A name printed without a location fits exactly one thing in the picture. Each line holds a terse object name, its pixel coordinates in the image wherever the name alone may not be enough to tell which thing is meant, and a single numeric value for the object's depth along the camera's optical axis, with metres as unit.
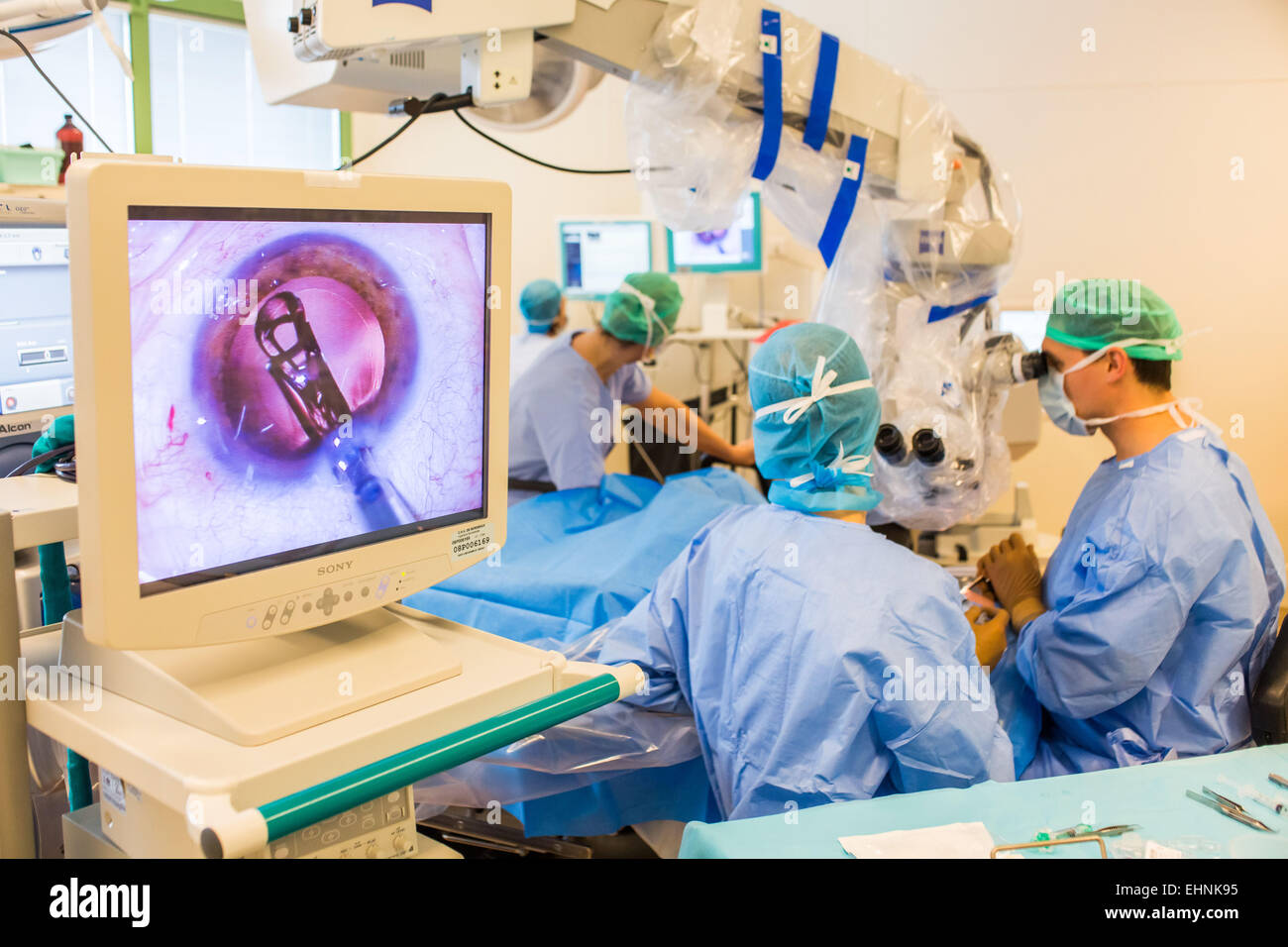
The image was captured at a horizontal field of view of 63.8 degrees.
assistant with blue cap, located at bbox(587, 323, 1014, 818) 1.32
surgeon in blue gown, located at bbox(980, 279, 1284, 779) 1.58
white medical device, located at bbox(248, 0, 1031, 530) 1.40
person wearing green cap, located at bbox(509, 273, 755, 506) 2.58
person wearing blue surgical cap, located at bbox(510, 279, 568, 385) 3.88
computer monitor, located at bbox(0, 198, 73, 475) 1.44
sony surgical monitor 0.81
